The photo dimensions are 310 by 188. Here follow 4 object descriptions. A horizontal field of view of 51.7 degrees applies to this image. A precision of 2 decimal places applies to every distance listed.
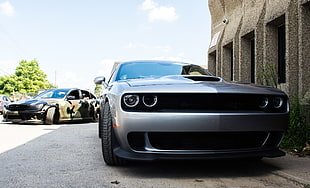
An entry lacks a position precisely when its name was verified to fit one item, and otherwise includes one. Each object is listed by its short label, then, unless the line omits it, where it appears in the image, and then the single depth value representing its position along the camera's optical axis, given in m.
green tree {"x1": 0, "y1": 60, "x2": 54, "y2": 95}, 56.31
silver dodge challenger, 2.79
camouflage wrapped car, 9.55
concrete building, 5.66
